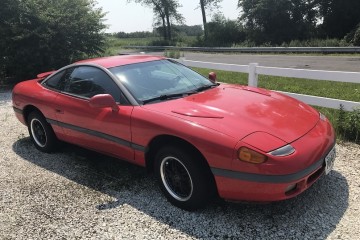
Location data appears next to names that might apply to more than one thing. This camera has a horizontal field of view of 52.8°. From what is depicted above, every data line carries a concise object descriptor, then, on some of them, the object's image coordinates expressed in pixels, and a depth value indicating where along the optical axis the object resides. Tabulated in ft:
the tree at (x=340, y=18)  101.40
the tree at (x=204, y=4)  127.03
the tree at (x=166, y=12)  138.72
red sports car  9.90
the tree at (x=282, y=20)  103.86
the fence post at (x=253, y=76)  22.48
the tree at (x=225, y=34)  112.03
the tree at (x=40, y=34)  37.76
